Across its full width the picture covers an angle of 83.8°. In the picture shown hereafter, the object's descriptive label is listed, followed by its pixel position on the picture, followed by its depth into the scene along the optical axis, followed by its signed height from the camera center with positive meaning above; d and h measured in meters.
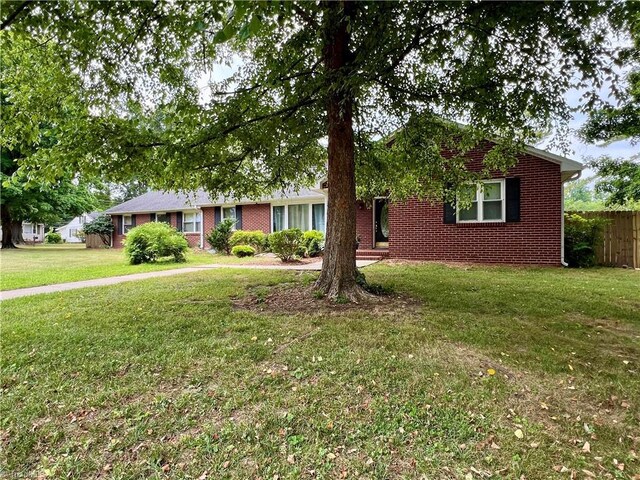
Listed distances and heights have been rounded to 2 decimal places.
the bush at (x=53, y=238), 41.97 -0.33
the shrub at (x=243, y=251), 14.97 -0.76
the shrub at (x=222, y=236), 16.59 -0.14
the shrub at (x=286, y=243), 12.36 -0.38
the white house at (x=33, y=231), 48.50 +0.55
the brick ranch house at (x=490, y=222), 10.22 +0.25
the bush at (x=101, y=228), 25.78 +0.47
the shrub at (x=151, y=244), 12.47 -0.34
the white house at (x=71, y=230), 48.41 +0.69
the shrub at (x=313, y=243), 14.16 -0.43
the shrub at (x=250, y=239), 16.16 -0.28
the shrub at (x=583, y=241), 10.60 -0.37
